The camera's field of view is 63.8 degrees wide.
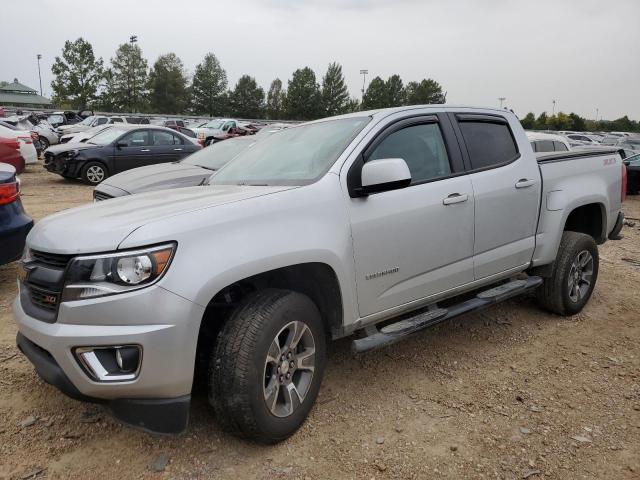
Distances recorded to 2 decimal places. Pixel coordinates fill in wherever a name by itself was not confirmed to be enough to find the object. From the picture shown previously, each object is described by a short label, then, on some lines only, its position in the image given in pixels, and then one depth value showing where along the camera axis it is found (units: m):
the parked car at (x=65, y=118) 32.91
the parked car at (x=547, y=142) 9.15
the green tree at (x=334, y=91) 92.12
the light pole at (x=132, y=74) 70.06
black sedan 12.44
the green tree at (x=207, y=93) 89.62
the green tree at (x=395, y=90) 92.81
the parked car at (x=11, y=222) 4.52
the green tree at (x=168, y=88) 82.94
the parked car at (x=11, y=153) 9.91
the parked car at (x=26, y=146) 12.53
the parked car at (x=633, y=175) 15.35
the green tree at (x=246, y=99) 89.31
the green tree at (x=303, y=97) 87.94
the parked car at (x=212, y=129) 25.20
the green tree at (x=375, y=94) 90.62
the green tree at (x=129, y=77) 70.06
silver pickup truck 2.29
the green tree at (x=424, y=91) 91.26
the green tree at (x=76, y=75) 56.97
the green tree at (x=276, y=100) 91.62
